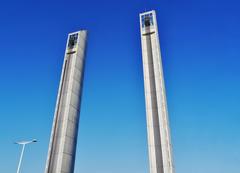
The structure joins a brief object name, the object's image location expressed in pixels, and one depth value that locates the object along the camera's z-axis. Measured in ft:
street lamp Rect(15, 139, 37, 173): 101.96
